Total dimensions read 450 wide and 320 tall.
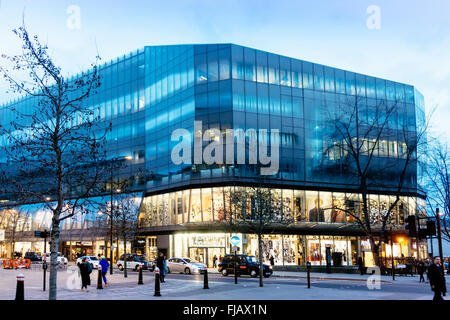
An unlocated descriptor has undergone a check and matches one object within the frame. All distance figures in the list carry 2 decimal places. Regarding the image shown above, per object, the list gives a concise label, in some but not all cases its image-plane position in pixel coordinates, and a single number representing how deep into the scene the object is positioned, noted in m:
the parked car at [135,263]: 47.47
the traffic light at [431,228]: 21.92
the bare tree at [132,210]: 56.04
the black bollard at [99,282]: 24.84
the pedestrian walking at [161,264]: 29.34
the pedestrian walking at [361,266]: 39.80
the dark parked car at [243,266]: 37.66
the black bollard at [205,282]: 24.47
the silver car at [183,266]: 43.19
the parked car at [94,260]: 49.59
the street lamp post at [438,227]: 21.14
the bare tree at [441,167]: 41.71
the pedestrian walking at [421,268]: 31.88
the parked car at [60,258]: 60.04
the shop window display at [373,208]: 62.72
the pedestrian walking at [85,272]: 24.02
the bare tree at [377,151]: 62.84
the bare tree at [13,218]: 75.88
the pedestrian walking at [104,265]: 26.22
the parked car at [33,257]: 69.31
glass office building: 58.16
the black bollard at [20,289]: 15.45
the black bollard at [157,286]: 20.86
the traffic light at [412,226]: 23.69
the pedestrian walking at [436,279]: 15.96
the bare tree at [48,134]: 16.88
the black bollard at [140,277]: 27.28
